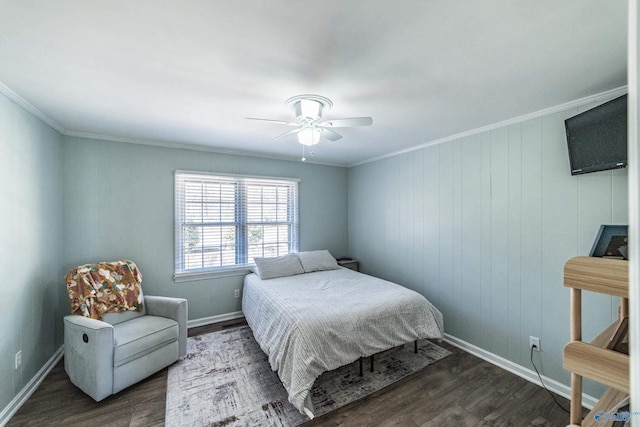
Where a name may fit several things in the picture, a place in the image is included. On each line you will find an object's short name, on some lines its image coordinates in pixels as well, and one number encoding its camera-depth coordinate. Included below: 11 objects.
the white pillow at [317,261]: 3.94
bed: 2.06
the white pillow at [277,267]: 3.61
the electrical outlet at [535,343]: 2.42
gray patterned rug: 2.01
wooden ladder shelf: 0.62
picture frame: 1.66
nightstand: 4.47
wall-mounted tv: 1.78
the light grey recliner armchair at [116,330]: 2.13
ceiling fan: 2.09
